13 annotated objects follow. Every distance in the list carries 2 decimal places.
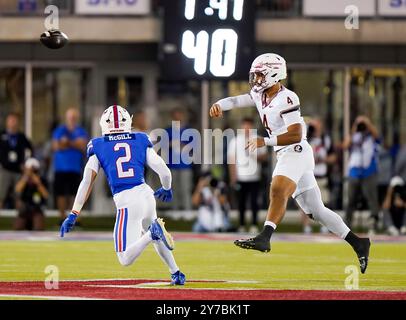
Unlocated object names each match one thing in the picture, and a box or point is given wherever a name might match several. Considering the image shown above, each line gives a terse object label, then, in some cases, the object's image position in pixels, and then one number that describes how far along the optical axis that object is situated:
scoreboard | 20.05
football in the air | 13.77
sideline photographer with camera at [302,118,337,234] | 22.50
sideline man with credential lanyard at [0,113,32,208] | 23.55
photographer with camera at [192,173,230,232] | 22.59
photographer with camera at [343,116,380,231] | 22.30
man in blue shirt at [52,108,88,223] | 23.20
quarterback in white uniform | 13.46
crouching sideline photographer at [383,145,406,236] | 22.56
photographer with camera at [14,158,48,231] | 22.55
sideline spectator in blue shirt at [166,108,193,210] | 24.27
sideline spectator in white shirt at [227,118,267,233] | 22.66
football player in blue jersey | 12.56
